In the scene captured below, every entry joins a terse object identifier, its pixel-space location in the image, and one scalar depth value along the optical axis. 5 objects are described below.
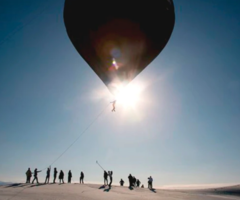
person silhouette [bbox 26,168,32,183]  19.90
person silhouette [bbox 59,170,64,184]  21.14
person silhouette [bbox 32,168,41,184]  19.69
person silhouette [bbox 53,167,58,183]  20.84
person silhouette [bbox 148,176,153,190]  22.02
